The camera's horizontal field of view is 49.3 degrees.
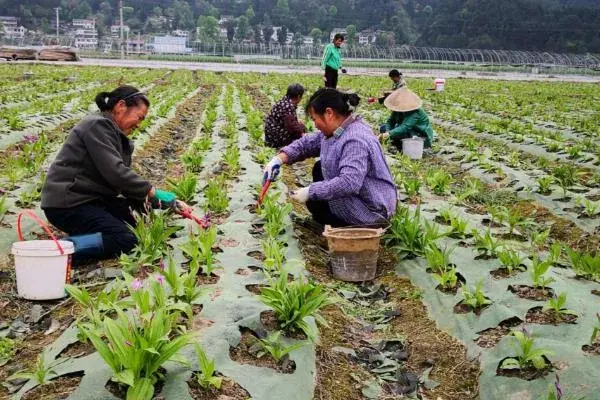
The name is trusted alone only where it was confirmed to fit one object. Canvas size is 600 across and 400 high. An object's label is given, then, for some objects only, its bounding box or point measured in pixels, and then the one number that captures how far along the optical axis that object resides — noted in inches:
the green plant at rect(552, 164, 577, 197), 309.9
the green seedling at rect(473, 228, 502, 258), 197.6
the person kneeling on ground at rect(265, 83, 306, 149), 364.8
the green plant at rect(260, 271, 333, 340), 149.3
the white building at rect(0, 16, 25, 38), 4193.7
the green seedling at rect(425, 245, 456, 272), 191.2
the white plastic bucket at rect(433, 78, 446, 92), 846.5
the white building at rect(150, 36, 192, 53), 3560.5
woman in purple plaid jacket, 211.6
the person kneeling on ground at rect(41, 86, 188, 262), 194.2
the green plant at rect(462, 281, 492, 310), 168.6
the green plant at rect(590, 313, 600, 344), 132.5
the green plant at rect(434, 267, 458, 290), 182.4
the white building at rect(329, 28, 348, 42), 4431.6
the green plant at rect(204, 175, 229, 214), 253.0
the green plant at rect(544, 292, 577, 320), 153.3
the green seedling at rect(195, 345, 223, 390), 121.7
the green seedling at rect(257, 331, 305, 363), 137.5
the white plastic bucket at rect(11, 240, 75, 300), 169.8
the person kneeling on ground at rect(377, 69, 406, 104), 427.5
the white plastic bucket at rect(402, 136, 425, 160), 398.3
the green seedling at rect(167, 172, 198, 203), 259.1
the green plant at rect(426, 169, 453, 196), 301.1
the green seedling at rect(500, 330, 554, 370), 134.6
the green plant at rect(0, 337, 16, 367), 144.9
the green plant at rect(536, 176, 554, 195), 303.6
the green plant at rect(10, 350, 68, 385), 124.6
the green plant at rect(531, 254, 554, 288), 168.1
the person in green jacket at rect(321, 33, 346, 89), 588.7
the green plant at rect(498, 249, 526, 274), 184.9
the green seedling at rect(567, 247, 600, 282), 176.7
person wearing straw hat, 390.6
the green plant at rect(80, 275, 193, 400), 114.9
